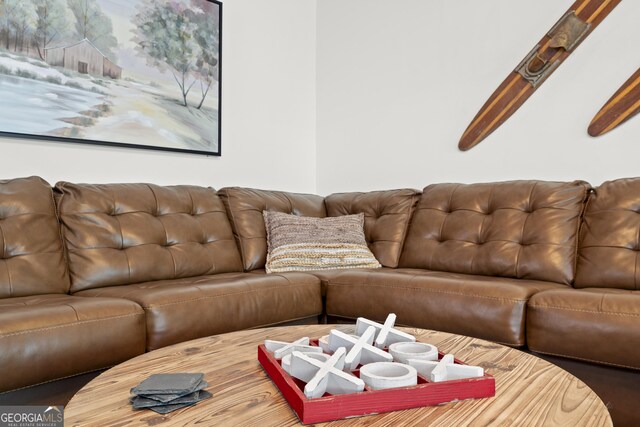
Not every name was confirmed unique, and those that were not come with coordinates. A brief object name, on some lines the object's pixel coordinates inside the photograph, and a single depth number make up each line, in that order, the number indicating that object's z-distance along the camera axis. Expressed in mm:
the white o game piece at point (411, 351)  987
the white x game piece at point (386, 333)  1107
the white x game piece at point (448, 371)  886
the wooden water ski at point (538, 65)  2488
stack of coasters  839
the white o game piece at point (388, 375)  857
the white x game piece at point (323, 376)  826
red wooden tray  791
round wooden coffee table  795
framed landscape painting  2232
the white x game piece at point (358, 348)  970
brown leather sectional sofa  1524
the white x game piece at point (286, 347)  1048
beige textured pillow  2494
